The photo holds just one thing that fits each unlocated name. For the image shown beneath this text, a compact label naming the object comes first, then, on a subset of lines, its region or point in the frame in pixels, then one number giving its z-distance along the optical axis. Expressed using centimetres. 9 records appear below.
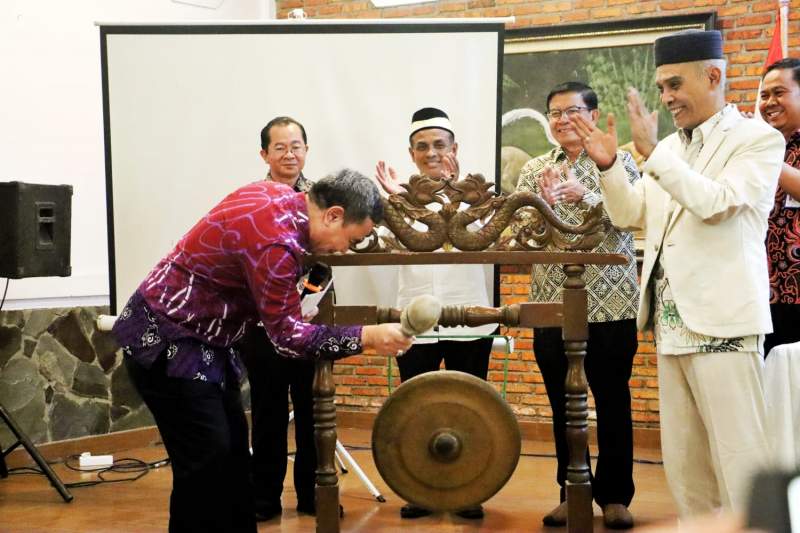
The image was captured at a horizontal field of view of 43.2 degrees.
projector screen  421
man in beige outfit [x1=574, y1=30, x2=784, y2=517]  259
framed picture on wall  529
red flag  420
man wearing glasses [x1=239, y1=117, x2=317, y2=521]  376
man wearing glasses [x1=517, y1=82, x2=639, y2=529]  350
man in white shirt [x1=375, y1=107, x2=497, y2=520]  369
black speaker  419
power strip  497
